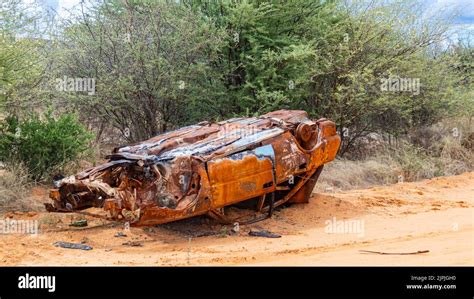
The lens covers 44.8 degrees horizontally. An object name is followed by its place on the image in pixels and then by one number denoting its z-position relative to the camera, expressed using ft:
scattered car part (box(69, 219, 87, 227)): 29.78
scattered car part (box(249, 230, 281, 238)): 27.71
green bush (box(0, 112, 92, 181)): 35.86
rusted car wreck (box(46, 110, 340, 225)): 25.89
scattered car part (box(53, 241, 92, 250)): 25.16
